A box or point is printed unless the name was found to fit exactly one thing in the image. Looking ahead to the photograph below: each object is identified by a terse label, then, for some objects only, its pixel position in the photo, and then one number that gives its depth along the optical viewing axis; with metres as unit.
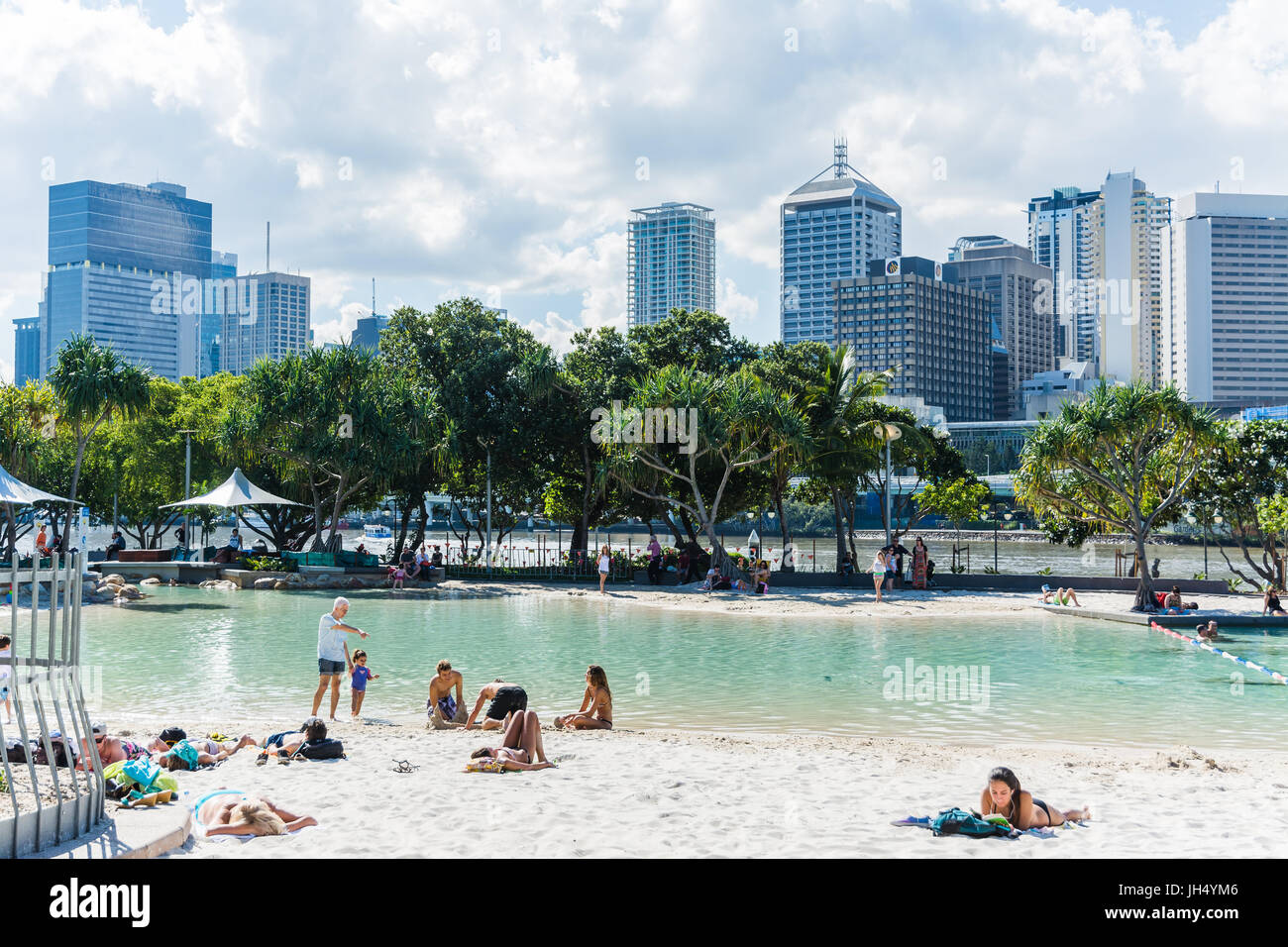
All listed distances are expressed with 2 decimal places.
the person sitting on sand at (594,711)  13.40
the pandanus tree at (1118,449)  27.66
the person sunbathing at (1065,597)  29.61
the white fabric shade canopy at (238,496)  38.44
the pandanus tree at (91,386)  38.34
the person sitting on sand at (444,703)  13.46
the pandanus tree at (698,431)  35.56
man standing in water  13.72
